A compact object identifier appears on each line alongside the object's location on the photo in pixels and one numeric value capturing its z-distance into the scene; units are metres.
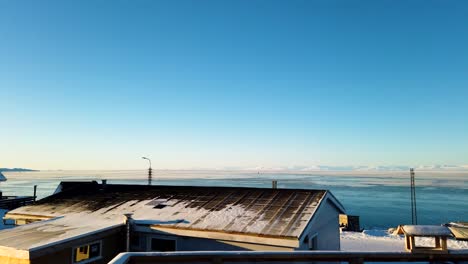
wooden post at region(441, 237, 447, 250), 5.18
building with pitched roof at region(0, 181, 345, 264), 11.25
